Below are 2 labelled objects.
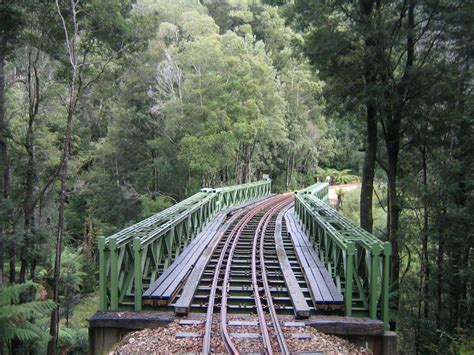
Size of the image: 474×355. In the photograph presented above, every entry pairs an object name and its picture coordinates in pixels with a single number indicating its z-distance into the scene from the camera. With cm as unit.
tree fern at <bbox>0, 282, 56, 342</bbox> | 771
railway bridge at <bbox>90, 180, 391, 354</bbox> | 634
